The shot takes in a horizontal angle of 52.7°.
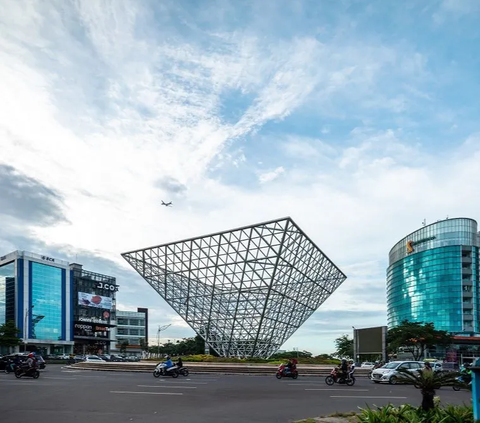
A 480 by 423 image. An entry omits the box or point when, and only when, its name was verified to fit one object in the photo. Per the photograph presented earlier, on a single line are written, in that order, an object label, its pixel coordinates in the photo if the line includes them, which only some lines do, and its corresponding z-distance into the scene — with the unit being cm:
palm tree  942
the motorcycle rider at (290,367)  2941
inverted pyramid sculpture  4462
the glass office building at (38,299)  8338
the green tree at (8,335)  6300
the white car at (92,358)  5112
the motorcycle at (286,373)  2939
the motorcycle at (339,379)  2438
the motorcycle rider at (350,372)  2444
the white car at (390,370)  2625
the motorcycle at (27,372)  2586
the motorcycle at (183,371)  2840
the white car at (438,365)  3402
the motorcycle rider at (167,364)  2777
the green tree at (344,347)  8739
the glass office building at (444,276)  9800
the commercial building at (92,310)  9988
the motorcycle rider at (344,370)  2438
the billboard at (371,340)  5067
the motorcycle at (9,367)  3275
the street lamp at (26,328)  8100
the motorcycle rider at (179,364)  2826
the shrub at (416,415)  827
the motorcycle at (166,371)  2773
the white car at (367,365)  4464
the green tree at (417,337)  5906
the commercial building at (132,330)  12212
